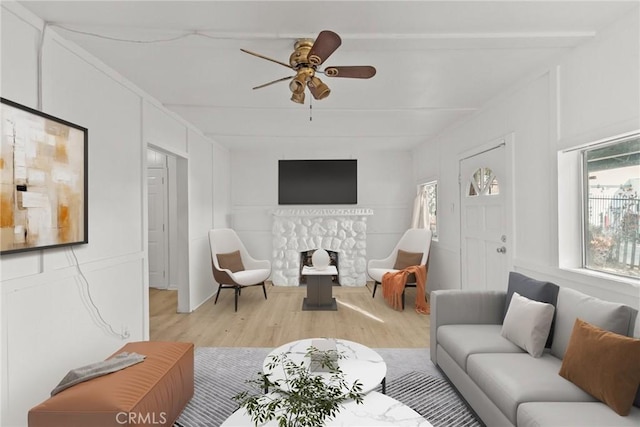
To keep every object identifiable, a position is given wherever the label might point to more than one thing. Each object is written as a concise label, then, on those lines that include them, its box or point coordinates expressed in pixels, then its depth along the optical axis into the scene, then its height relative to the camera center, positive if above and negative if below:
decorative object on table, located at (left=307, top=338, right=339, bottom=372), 2.10 -0.88
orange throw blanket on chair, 4.56 -0.98
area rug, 2.22 -1.28
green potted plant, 1.24 -0.72
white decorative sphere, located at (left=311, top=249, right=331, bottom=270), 4.85 -0.64
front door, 3.34 -0.09
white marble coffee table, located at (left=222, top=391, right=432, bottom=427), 1.60 -0.97
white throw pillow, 2.12 -0.72
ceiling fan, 2.04 +0.88
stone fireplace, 6.03 -0.44
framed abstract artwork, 1.81 +0.22
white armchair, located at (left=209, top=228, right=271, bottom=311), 4.57 -0.72
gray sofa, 1.58 -0.88
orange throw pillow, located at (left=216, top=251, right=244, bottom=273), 4.95 -0.67
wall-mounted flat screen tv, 6.25 +0.58
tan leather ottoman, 1.65 -0.92
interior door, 5.73 -0.19
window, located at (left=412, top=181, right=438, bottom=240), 5.59 +0.08
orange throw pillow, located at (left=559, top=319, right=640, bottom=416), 1.54 -0.73
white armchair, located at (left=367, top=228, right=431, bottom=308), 4.99 -0.59
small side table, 4.69 -1.03
